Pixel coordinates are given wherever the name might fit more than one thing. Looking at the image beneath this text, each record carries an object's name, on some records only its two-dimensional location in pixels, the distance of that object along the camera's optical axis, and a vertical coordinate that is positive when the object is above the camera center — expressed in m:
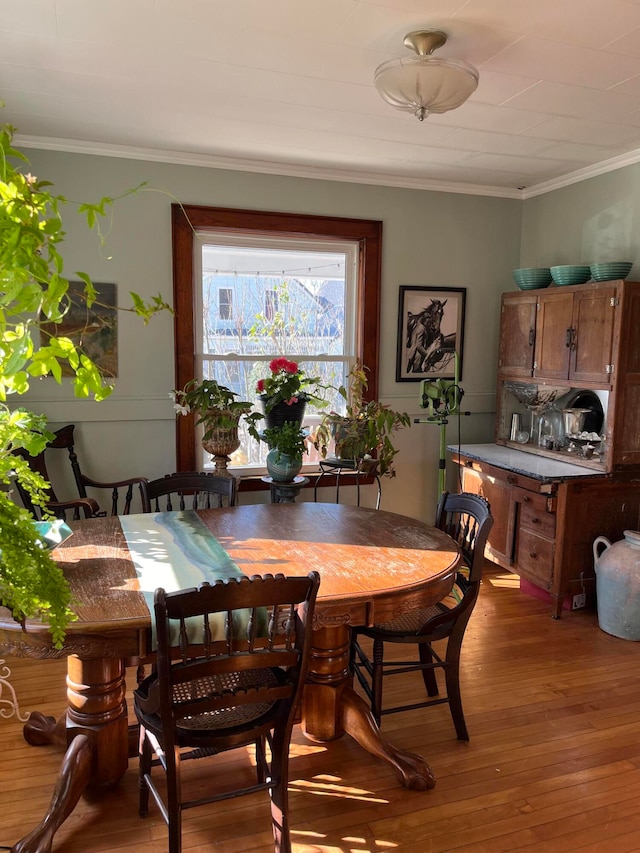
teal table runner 2.13 -0.80
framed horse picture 4.68 +0.05
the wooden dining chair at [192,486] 3.19 -0.75
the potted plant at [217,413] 3.90 -0.47
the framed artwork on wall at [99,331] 3.96 +0.01
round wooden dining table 1.90 -0.84
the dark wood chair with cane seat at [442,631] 2.51 -1.14
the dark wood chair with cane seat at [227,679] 1.70 -0.96
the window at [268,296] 4.23 +0.27
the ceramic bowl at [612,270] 3.76 +0.41
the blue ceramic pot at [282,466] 3.95 -0.78
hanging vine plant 0.90 -0.02
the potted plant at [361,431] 4.12 -0.60
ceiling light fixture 2.44 +0.98
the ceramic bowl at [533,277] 4.38 +0.42
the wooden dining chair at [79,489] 3.58 -0.92
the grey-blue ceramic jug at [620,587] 3.49 -1.31
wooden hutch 3.68 -0.75
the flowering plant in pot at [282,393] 3.97 -0.35
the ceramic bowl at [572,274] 4.02 +0.42
